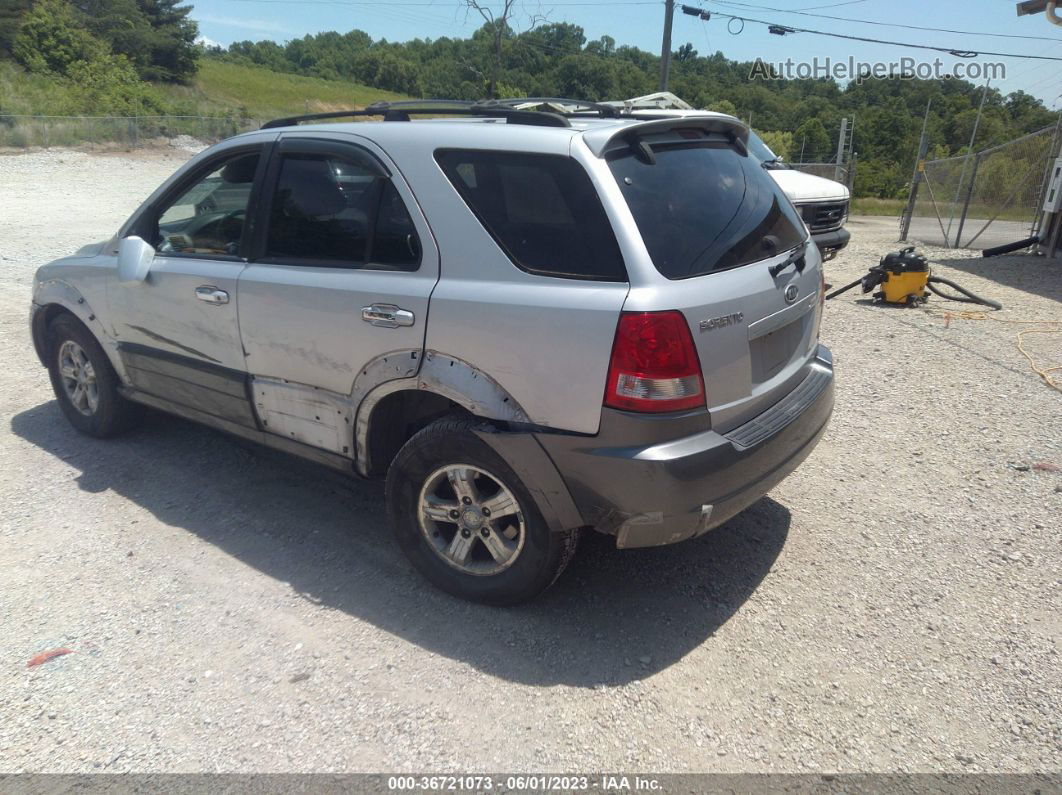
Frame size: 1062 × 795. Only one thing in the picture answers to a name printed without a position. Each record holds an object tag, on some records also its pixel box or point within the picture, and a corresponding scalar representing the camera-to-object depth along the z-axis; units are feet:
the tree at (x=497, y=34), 65.62
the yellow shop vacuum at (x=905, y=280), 28.73
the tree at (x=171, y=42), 196.75
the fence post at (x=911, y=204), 54.65
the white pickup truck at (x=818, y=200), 31.86
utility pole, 70.59
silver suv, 9.27
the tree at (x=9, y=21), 172.65
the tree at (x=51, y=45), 159.12
